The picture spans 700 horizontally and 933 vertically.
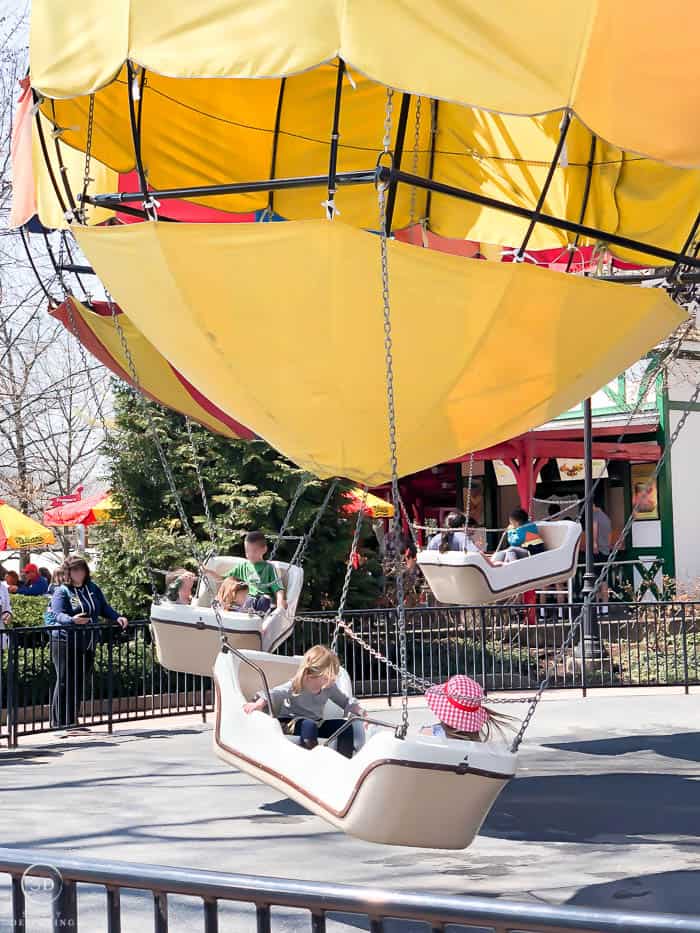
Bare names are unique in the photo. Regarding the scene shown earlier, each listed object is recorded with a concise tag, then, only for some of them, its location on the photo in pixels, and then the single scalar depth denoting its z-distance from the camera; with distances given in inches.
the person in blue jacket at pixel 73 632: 562.6
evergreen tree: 791.1
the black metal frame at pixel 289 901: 101.8
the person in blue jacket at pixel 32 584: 875.4
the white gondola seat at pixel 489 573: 530.6
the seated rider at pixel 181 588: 537.3
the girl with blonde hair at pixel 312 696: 336.5
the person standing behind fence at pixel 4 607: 589.6
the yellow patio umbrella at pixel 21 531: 908.6
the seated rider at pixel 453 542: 562.9
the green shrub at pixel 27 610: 717.3
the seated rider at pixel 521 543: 589.0
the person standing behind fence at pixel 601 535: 1012.3
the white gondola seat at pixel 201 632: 450.9
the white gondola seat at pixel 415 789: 251.9
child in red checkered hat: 274.8
